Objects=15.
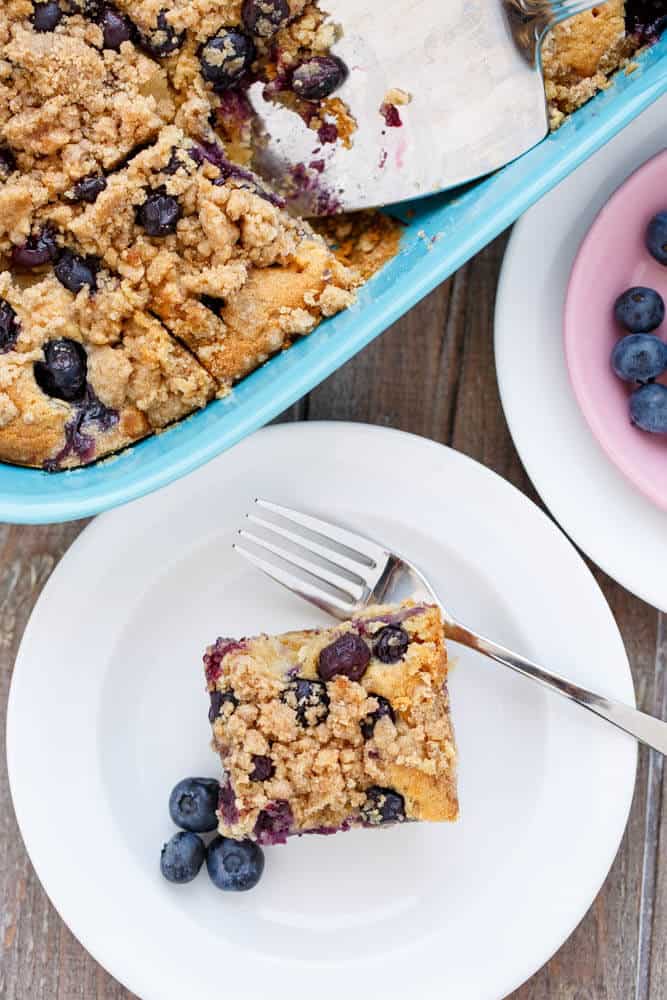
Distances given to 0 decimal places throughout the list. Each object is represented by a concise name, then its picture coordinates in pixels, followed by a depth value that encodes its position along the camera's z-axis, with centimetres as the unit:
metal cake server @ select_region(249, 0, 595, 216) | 68
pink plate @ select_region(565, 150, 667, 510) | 72
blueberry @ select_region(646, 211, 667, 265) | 73
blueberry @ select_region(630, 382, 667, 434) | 72
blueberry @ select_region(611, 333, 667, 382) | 72
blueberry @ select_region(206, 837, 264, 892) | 72
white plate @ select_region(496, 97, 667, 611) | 73
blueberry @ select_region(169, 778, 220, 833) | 72
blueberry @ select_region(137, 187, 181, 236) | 67
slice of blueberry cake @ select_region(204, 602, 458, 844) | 69
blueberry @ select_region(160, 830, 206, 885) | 72
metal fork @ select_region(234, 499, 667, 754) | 73
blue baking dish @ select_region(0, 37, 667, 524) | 67
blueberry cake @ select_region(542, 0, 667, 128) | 69
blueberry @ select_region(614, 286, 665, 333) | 73
